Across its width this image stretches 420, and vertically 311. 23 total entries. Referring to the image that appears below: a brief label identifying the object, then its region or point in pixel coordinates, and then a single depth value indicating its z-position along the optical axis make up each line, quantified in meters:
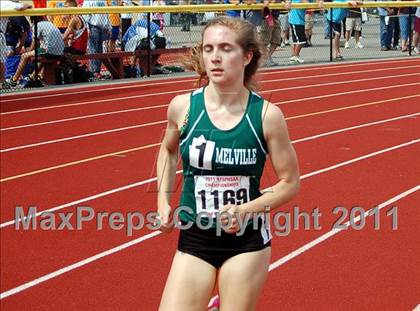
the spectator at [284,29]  23.22
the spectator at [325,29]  25.15
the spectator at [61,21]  16.22
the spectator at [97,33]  16.33
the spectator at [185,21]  17.52
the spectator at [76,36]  15.57
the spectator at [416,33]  22.14
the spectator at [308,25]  23.62
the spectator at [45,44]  14.85
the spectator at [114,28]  16.89
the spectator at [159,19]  18.11
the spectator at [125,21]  17.28
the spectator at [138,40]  16.89
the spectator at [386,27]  23.14
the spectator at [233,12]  18.12
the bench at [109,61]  15.35
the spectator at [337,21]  20.28
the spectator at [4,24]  14.14
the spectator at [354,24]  23.49
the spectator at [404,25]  22.39
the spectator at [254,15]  18.33
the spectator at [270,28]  18.19
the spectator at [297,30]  19.52
